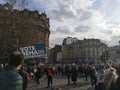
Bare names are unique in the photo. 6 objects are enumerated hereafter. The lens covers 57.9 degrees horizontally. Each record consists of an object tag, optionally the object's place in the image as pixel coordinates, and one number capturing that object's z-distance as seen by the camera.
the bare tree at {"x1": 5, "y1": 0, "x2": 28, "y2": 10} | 13.37
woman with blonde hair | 2.11
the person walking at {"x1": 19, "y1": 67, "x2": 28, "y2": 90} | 3.15
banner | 8.22
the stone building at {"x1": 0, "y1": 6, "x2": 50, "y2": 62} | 14.13
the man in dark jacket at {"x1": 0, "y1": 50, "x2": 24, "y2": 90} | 1.35
